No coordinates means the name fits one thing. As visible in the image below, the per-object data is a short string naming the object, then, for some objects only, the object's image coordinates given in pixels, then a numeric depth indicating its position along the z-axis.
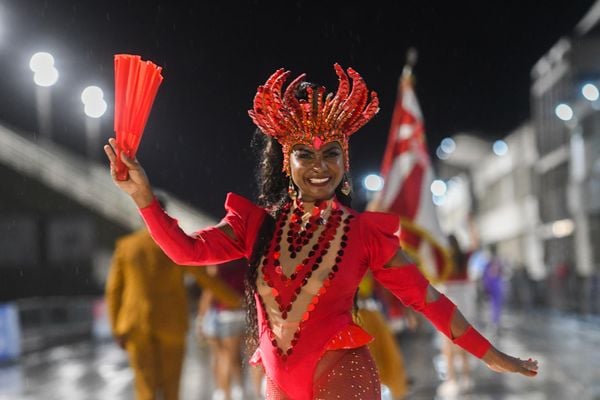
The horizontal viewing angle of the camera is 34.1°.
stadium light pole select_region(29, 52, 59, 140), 22.72
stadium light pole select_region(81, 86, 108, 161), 23.12
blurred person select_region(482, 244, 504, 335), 23.12
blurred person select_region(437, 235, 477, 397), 11.80
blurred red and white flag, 10.30
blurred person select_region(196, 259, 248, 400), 10.37
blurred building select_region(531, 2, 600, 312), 43.25
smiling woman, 3.83
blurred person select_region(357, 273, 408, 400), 7.89
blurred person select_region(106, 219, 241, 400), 7.66
